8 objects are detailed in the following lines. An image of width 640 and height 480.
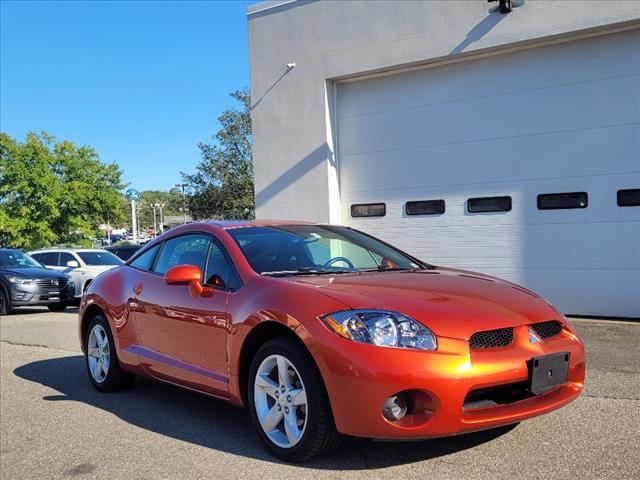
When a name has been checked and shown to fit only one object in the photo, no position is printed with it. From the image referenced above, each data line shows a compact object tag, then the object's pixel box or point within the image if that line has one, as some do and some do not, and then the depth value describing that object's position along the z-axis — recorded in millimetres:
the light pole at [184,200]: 30081
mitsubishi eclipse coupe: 3318
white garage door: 8797
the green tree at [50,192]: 33688
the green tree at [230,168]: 28234
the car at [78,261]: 14938
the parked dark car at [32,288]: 13453
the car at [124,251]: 22212
